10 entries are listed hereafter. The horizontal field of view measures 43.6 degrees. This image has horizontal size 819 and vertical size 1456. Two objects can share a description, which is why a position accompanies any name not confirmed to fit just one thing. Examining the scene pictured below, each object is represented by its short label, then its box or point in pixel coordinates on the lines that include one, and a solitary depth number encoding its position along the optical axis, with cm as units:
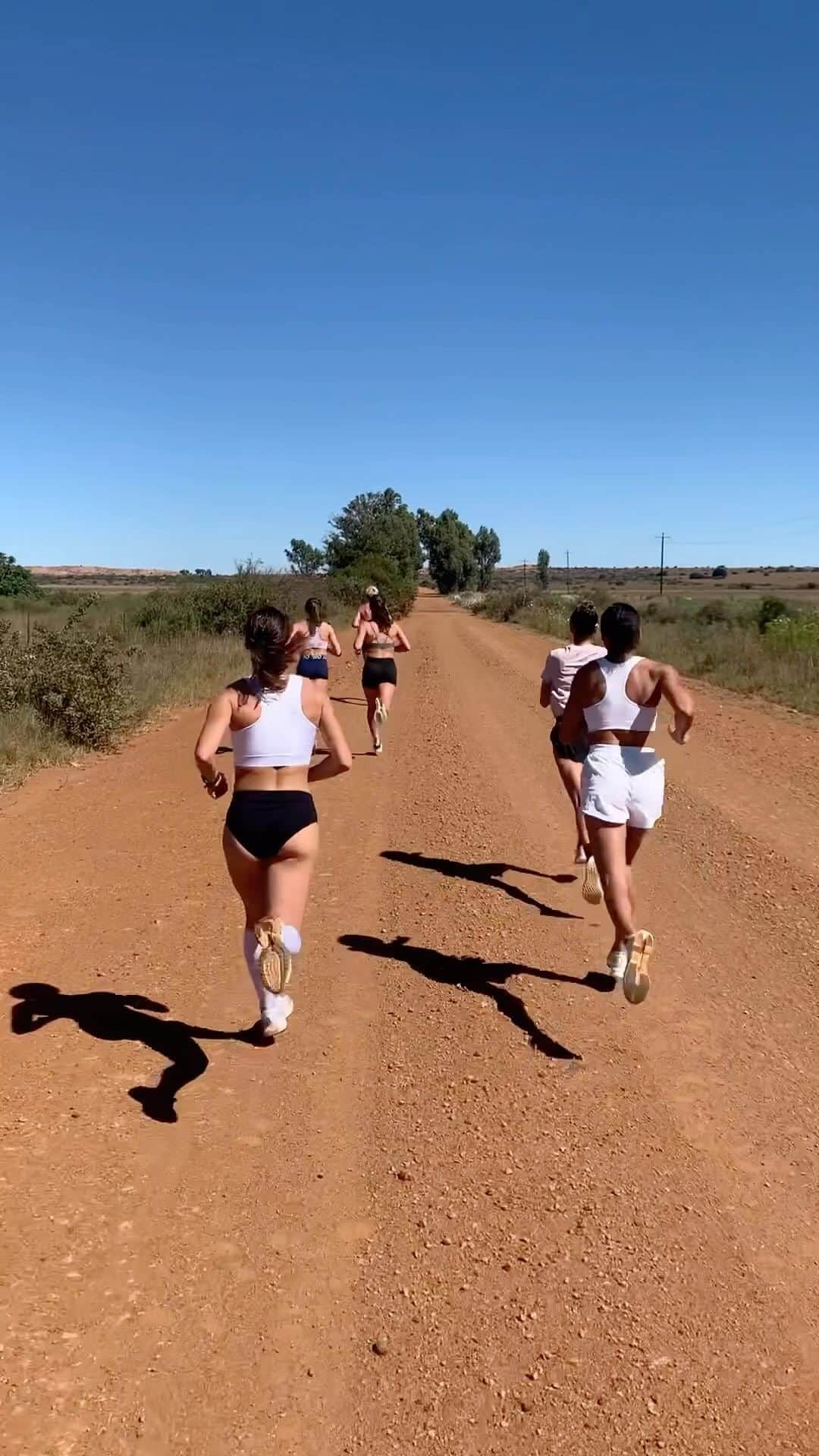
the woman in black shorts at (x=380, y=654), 1110
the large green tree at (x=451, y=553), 10231
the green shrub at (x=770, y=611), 3416
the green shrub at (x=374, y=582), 4644
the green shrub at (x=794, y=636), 2062
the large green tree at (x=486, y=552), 10862
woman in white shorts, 452
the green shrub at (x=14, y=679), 1195
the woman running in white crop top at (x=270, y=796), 388
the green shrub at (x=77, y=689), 1188
